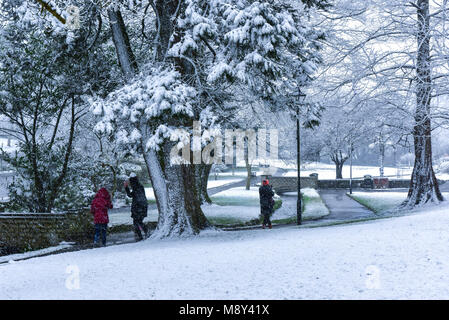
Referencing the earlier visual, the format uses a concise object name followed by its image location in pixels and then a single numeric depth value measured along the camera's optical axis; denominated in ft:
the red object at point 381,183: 146.10
